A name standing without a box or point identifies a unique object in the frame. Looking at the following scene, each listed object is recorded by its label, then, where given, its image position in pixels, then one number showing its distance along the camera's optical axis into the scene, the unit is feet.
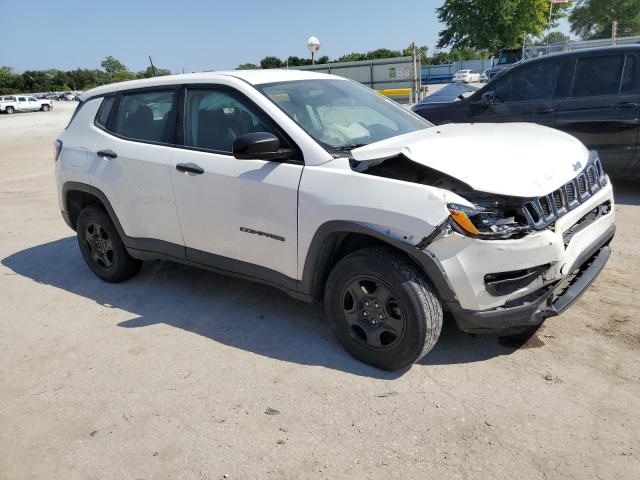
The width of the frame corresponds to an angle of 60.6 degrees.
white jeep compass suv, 9.39
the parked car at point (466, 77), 151.07
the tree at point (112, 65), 355.03
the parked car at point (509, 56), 114.73
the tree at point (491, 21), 153.69
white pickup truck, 158.92
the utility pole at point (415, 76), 63.31
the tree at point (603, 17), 205.05
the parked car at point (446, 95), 28.58
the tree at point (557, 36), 270.81
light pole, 70.13
